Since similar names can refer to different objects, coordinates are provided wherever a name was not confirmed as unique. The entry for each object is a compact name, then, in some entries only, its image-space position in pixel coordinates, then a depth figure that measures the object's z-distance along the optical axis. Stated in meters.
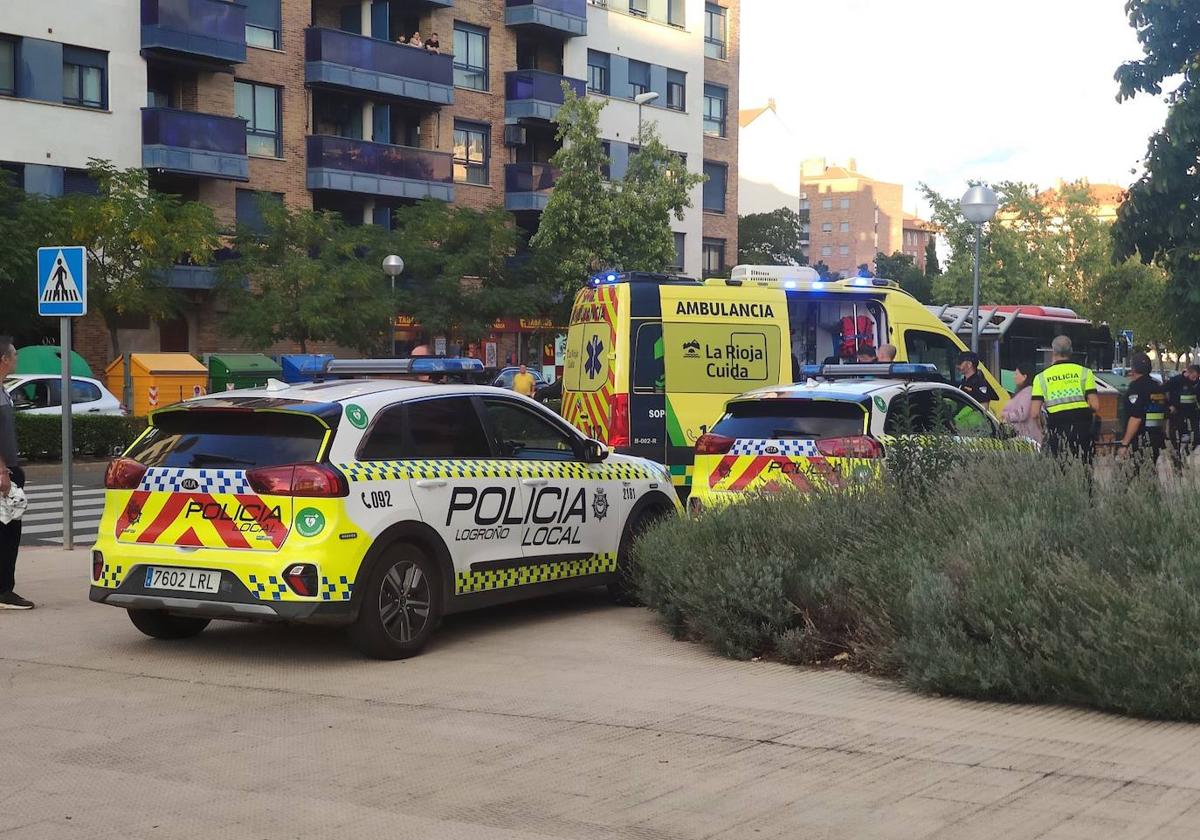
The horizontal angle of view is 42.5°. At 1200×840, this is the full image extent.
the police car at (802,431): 10.83
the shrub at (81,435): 24.00
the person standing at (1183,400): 22.05
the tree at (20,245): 30.53
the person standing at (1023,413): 15.58
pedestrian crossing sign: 13.62
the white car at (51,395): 26.33
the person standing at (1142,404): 16.58
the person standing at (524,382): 21.48
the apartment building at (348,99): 37.66
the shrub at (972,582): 6.74
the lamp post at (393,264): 34.56
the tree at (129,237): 32.28
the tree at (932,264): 115.43
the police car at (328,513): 8.26
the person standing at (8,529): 10.51
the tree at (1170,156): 26.22
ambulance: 15.85
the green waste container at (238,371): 34.12
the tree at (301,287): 35.59
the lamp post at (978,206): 22.83
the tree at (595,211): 44.03
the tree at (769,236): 82.50
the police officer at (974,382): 17.28
